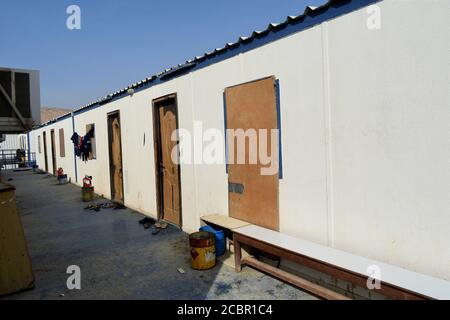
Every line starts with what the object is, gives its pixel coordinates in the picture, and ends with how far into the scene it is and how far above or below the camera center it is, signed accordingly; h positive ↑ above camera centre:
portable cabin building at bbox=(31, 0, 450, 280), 2.67 +0.28
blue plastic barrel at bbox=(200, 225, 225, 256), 4.68 -1.37
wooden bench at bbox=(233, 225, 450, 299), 2.49 -1.15
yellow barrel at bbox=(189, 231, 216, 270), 4.24 -1.38
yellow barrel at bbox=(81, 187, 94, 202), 9.84 -1.24
